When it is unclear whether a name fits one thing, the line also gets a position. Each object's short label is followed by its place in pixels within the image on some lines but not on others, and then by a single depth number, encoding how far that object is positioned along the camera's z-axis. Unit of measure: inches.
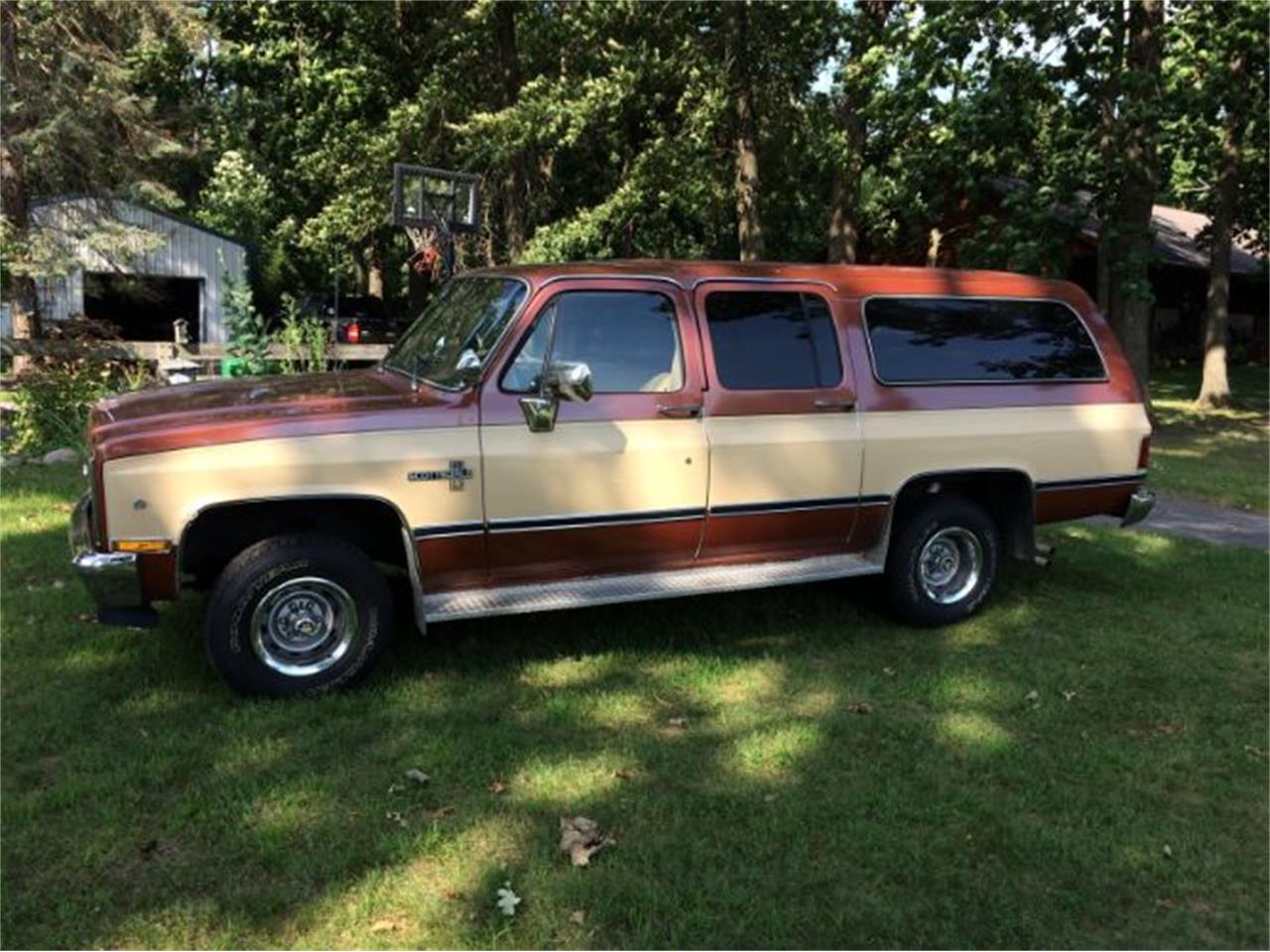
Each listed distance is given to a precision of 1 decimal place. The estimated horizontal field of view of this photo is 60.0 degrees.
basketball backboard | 360.8
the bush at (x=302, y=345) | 468.1
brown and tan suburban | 185.0
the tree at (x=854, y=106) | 645.9
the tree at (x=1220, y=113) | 592.4
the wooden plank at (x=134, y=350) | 473.1
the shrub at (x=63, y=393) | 434.6
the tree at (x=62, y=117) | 546.0
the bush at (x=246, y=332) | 463.1
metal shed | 587.5
